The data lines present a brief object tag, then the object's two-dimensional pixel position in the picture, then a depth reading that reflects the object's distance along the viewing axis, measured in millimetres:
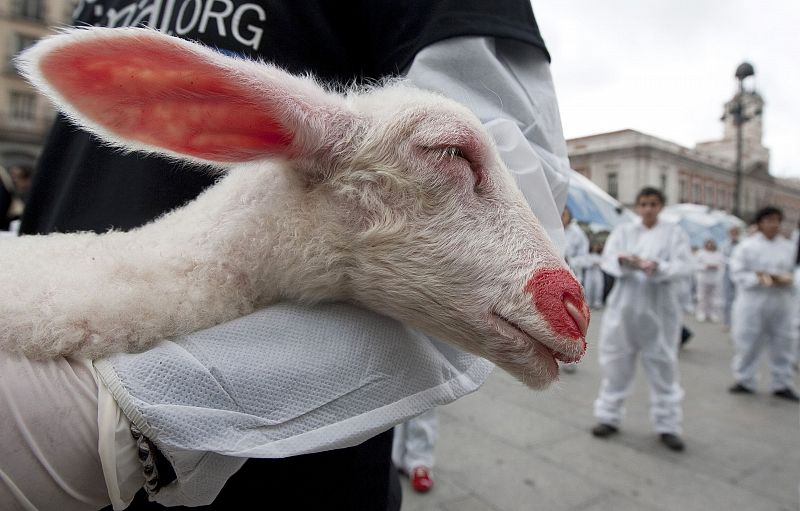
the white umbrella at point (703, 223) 15148
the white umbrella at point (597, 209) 5379
